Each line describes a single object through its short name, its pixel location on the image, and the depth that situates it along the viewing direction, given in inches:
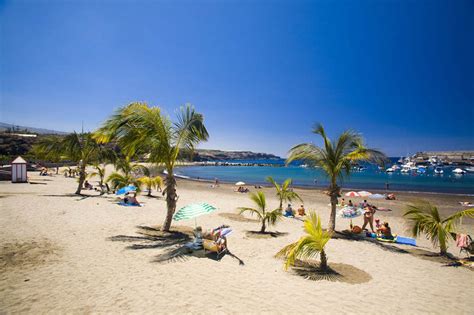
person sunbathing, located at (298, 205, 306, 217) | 630.5
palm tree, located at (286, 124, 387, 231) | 436.1
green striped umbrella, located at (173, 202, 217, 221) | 322.3
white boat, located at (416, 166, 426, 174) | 2913.9
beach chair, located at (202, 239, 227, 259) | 313.7
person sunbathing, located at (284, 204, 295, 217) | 626.5
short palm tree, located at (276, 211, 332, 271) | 260.6
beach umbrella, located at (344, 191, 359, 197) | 575.8
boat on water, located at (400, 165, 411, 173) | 3130.7
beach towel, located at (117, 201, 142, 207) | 618.1
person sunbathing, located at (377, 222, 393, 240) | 436.5
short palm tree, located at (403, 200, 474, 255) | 337.4
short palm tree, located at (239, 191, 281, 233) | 438.0
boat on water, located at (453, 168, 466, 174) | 2765.7
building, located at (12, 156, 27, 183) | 941.2
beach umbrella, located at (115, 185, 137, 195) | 656.7
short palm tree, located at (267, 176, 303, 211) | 604.3
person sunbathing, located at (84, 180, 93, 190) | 917.5
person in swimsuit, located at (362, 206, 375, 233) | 483.5
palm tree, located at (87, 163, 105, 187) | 841.2
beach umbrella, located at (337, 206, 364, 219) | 482.3
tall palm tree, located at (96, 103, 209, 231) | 357.1
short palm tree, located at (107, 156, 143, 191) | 773.4
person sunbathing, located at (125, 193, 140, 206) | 629.9
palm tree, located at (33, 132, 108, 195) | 692.1
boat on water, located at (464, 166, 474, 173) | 3031.5
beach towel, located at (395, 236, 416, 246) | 418.6
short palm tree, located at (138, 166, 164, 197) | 807.7
